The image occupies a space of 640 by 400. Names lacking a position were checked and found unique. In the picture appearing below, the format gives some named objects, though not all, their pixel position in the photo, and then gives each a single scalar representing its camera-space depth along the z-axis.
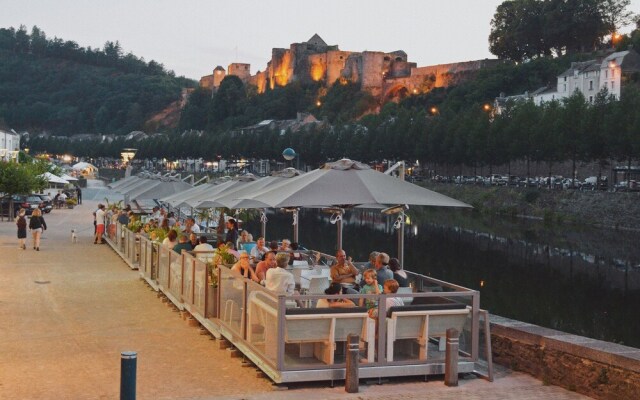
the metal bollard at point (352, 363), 8.94
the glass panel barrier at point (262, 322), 9.23
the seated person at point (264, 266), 11.92
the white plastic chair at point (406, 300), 9.87
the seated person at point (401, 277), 11.74
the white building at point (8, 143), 107.04
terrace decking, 9.13
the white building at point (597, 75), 90.88
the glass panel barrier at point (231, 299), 10.55
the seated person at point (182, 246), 15.66
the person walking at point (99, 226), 28.84
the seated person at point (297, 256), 16.20
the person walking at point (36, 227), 24.97
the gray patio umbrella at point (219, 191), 19.33
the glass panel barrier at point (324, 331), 9.09
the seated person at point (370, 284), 10.53
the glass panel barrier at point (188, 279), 13.18
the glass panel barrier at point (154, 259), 16.80
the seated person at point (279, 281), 10.48
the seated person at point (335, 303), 9.51
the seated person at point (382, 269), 11.68
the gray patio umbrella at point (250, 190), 17.00
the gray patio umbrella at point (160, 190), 28.00
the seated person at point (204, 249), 14.00
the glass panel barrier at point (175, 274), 14.11
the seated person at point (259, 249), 15.93
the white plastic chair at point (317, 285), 12.12
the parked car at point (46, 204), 45.56
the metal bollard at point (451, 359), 9.37
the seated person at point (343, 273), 12.23
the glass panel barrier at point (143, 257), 18.16
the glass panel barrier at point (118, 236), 24.50
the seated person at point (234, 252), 13.75
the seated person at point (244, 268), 11.61
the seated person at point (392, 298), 9.68
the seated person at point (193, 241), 15.99
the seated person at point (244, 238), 19.64
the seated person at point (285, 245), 17.44
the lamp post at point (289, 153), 29.42
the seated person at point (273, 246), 15.90
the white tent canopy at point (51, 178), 52.63
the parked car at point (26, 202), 43.81
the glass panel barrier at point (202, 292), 12.09
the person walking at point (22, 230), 25.53
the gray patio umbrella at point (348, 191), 11.64
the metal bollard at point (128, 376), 6.71
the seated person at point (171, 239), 16.58
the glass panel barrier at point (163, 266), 15.43
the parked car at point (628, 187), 55.44
